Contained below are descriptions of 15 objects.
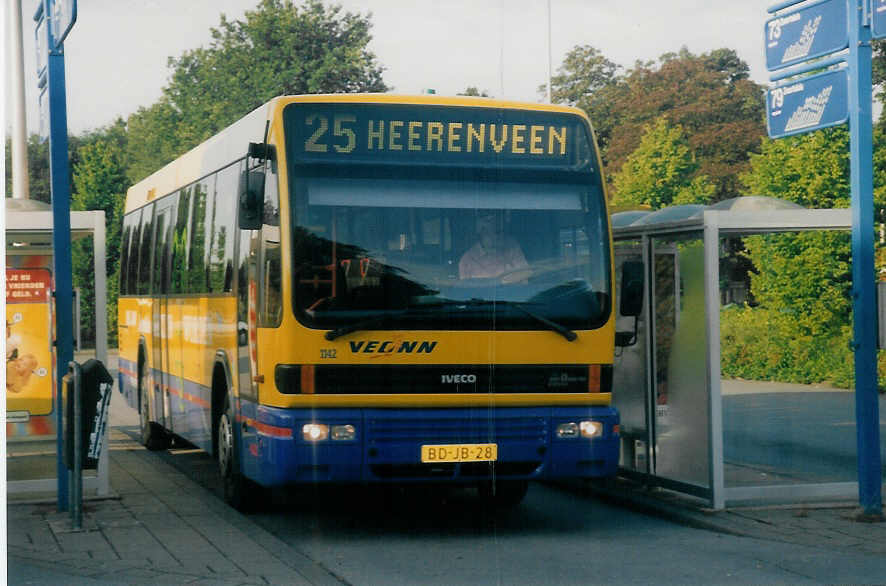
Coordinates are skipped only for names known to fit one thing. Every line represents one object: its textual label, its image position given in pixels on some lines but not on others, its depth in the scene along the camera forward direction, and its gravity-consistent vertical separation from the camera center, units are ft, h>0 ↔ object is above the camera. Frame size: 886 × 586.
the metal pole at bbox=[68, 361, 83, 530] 31.19 -3.40
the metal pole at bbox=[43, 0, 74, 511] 33.65 +2.49
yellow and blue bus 30.91 +0.16
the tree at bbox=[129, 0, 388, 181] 104.63 +19.19
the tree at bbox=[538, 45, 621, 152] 140.15 +21.77
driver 31.32 +1.01
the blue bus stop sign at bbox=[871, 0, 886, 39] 33.09 +6.40
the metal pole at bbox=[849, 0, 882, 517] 33.19 +0.72
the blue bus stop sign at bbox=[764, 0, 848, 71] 33.78 +6.40
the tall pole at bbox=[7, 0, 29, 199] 42.65 +7.44
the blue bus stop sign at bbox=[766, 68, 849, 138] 33.76 +4.68
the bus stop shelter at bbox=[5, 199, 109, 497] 39.40 -1.14
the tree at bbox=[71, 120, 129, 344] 128.16 +11.84
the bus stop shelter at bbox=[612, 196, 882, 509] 35.24 -2.64
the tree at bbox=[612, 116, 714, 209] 120.88 +10.52
